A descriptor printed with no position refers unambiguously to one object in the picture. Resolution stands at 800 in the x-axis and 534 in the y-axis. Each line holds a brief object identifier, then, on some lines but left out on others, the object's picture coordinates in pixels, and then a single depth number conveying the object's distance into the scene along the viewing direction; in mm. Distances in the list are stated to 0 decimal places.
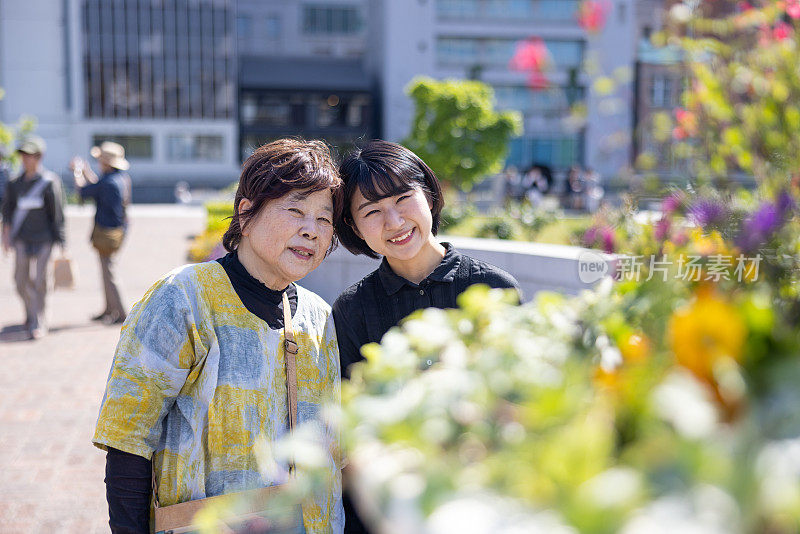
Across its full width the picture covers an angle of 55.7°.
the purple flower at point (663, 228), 1467
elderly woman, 2065
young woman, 2561
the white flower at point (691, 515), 638
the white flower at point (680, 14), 1437
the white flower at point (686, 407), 704
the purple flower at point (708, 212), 1330
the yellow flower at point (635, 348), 1000
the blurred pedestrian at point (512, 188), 28897
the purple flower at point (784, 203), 1167
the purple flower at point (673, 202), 1428
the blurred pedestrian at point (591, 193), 26734
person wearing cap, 8331
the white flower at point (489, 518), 695
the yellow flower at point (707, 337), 838
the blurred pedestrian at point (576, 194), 28428
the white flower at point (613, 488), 644
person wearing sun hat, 9164
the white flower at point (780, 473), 636
